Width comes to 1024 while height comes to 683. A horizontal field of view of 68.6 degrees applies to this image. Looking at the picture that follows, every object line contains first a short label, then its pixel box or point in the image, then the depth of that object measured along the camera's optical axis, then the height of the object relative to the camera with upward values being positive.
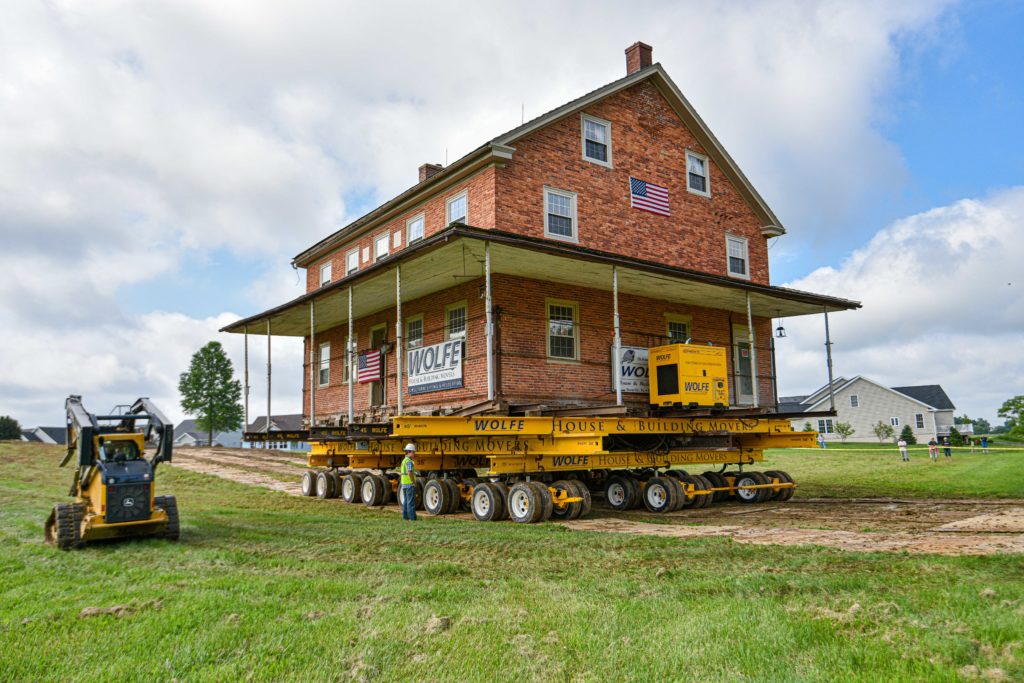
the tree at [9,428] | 58.66 +1.32
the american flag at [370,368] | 22.14 +2.08
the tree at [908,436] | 58.50 -0.61
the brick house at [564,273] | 17.02 +3.70
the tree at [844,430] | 58.50 -0.05
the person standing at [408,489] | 15.39 -1.05
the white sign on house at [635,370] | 18.55 +1.58
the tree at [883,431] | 59.23 -0.18
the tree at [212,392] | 68.88 +4.55
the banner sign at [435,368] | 18.33 +1.74
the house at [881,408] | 62.78 +1.75
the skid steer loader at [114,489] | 10.84 -0.68
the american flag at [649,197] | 21.36 +6.76
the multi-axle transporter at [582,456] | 14.66 -0.49
